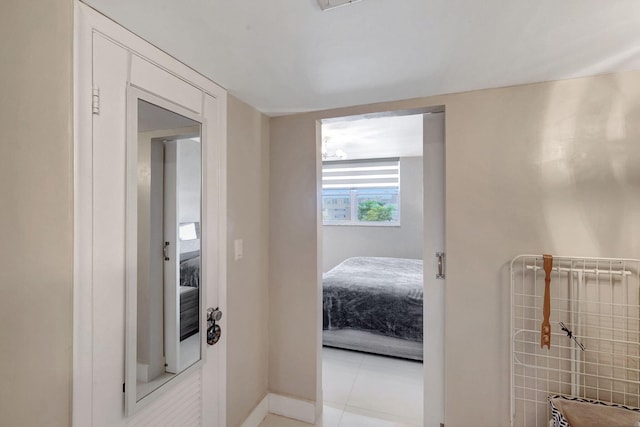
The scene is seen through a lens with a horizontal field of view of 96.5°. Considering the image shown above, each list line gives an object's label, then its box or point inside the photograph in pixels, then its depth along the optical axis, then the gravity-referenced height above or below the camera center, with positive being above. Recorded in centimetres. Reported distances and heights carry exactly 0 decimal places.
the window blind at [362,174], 500 +74
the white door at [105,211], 95 +1
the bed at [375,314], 271 -99
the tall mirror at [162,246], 114 -14
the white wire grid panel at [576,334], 142 -62
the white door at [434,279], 181 -41
